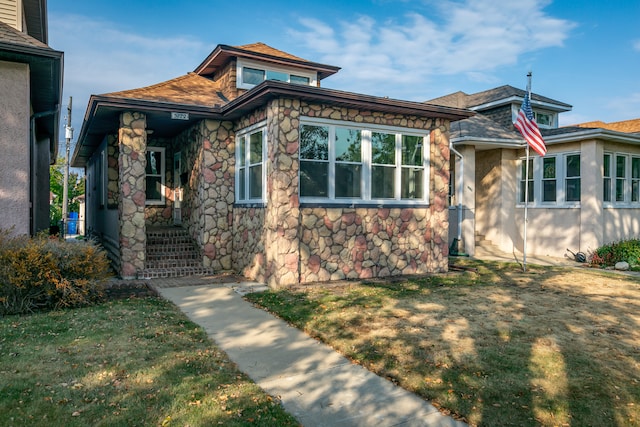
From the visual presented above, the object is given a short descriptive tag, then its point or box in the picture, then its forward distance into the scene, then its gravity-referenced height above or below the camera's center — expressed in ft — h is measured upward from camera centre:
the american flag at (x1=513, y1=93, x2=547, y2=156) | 35.32 +6.18
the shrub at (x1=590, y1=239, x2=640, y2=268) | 38.75 -4.22
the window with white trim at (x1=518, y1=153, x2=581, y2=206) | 43.32 +2.76
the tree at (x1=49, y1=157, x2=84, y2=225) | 108.68 +4.28
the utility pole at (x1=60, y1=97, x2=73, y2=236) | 78.19 +9.11
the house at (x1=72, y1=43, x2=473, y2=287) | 27.91 +1.81
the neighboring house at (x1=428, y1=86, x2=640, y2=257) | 41.63 +1.92
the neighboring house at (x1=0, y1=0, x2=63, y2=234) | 24.21 +5.30
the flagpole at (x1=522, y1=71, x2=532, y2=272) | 35.12 +9.74
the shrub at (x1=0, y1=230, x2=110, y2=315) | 20.34 -3.30
